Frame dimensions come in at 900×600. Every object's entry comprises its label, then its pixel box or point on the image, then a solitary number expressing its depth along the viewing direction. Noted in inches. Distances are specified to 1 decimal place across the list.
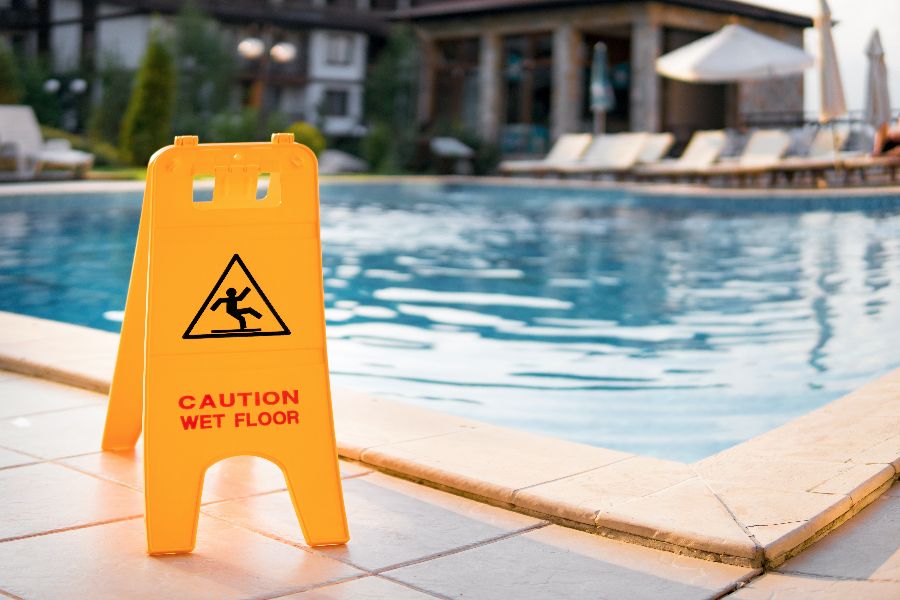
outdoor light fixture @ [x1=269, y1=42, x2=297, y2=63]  989.8
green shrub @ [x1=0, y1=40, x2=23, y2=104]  958.6
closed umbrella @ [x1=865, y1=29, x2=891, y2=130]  719.1
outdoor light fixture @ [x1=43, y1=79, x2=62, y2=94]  1103.0
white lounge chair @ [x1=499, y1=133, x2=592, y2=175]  936.3
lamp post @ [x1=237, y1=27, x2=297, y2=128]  989.8
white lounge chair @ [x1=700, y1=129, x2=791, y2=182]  772.0
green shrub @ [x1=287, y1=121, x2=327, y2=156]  970.1
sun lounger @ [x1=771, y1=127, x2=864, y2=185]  728.3
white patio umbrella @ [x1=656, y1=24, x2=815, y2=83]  837.2
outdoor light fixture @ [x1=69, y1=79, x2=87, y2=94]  1100.5
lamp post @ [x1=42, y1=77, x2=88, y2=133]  1156.5
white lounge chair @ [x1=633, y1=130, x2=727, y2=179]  819.4
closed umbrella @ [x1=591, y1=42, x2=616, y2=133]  964.6
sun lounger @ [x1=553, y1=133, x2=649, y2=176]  885.2
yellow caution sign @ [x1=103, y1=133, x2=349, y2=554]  109.3
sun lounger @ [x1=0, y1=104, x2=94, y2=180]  739.4
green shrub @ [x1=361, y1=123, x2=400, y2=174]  1099.9
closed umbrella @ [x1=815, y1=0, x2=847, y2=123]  705.6
